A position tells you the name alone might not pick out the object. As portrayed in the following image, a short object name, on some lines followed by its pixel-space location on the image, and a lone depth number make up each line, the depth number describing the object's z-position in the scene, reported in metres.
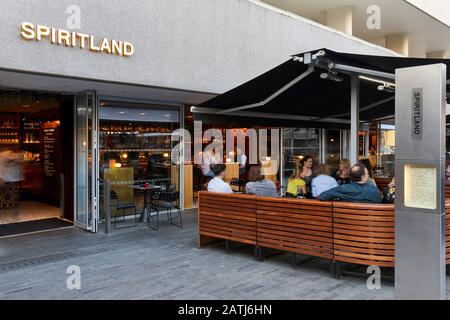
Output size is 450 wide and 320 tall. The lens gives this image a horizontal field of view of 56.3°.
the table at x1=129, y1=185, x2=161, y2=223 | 8.97
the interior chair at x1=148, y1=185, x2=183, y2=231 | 8.55
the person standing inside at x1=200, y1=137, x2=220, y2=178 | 12.58
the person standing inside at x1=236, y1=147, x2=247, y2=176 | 13.02
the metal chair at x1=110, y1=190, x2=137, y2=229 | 8.75
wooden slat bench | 4.89
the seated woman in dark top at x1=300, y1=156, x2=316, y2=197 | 7.59
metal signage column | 3.50
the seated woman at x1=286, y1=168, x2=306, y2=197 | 7.22
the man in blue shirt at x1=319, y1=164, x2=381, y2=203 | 5.22
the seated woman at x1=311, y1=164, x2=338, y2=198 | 6.80
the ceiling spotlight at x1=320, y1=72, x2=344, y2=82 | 5.87
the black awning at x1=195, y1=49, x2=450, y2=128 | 5.44
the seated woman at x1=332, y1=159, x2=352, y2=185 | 7.86
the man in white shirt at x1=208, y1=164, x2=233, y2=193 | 6.83
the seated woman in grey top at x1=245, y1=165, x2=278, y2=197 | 6.38
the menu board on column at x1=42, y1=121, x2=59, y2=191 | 12.09
